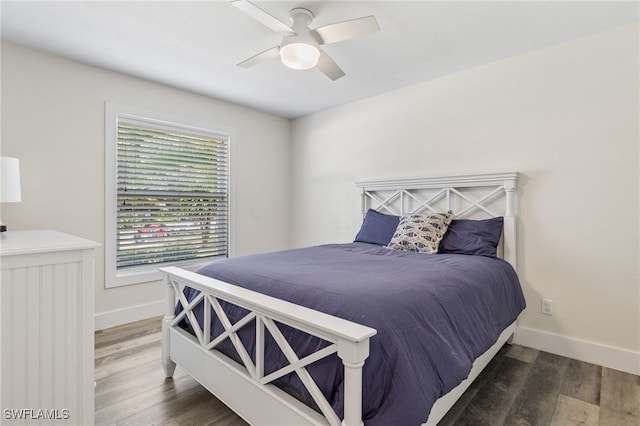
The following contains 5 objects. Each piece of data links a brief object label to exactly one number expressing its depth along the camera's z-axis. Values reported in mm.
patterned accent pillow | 2579
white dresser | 1241
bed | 1121
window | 3057
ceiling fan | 1770
